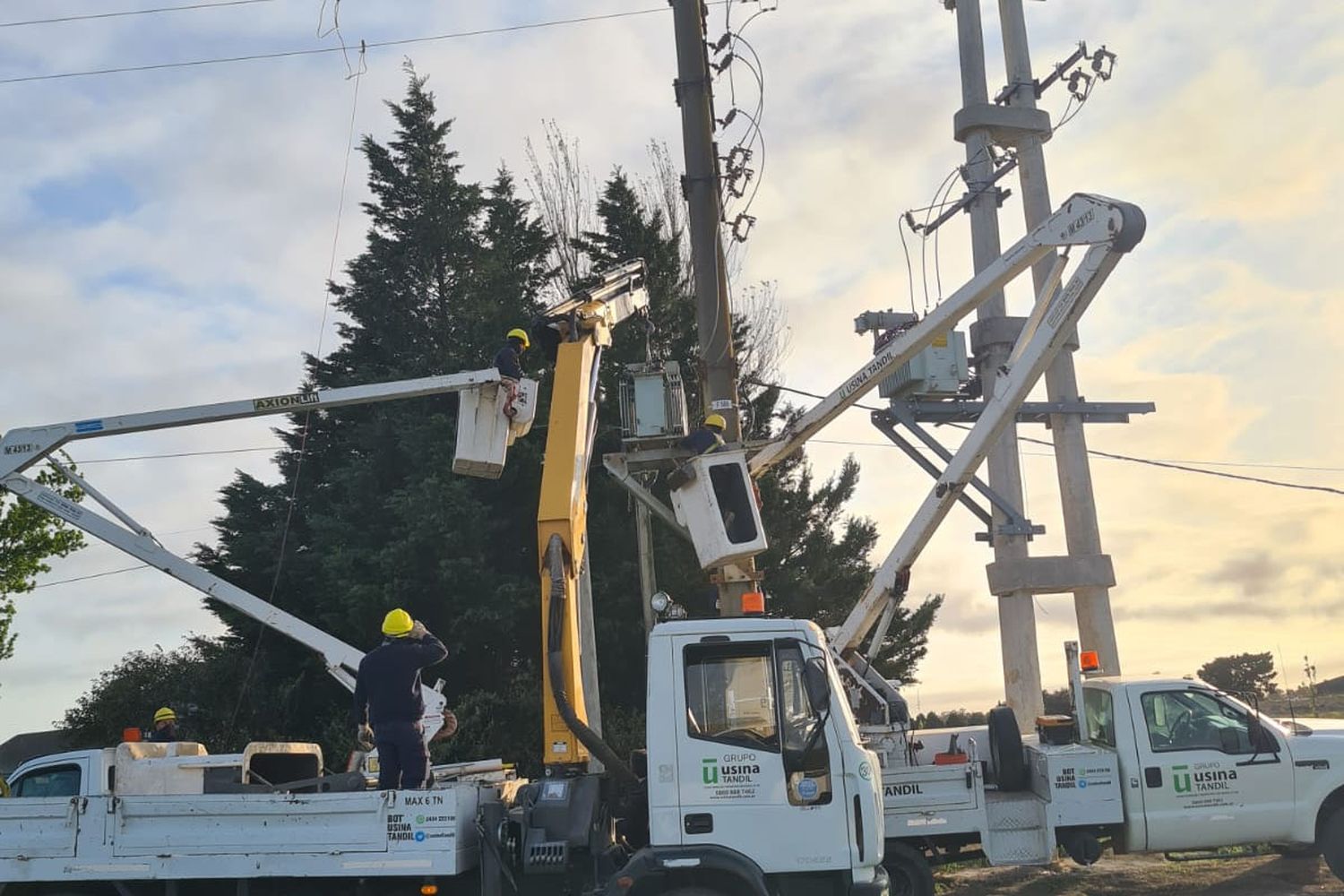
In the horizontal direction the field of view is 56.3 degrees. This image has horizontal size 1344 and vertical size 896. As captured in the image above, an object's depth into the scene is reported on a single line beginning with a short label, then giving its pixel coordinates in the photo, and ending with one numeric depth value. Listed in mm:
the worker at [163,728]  12617
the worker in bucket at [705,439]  13289
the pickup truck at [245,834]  8828
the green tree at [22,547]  24312
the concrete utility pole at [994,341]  20703
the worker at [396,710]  9609
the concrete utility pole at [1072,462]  20922
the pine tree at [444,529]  20703
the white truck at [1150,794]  11820
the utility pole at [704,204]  17031
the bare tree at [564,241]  26000
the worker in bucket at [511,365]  12047
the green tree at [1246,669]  22547
